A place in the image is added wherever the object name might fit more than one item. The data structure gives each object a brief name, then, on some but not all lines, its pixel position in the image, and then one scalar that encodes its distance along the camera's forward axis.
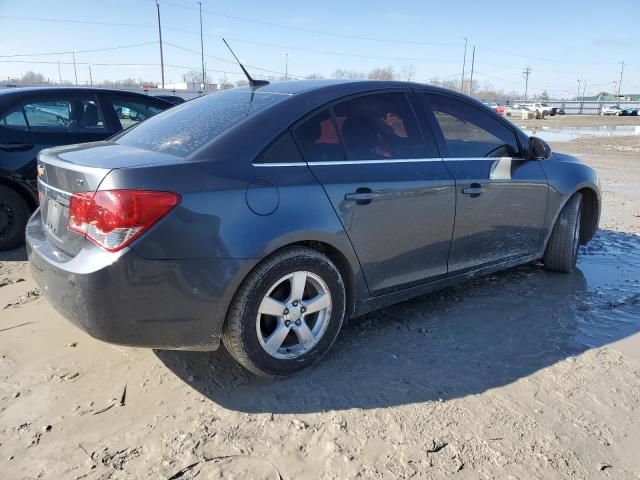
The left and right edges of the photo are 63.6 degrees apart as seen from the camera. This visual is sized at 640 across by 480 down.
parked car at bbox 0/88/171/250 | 5.04
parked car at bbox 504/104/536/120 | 48.69
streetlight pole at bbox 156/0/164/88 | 52.86
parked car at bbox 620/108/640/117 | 61.02
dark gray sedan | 2.42
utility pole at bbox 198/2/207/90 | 58.25
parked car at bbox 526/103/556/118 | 50.06
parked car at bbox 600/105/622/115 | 61.47
